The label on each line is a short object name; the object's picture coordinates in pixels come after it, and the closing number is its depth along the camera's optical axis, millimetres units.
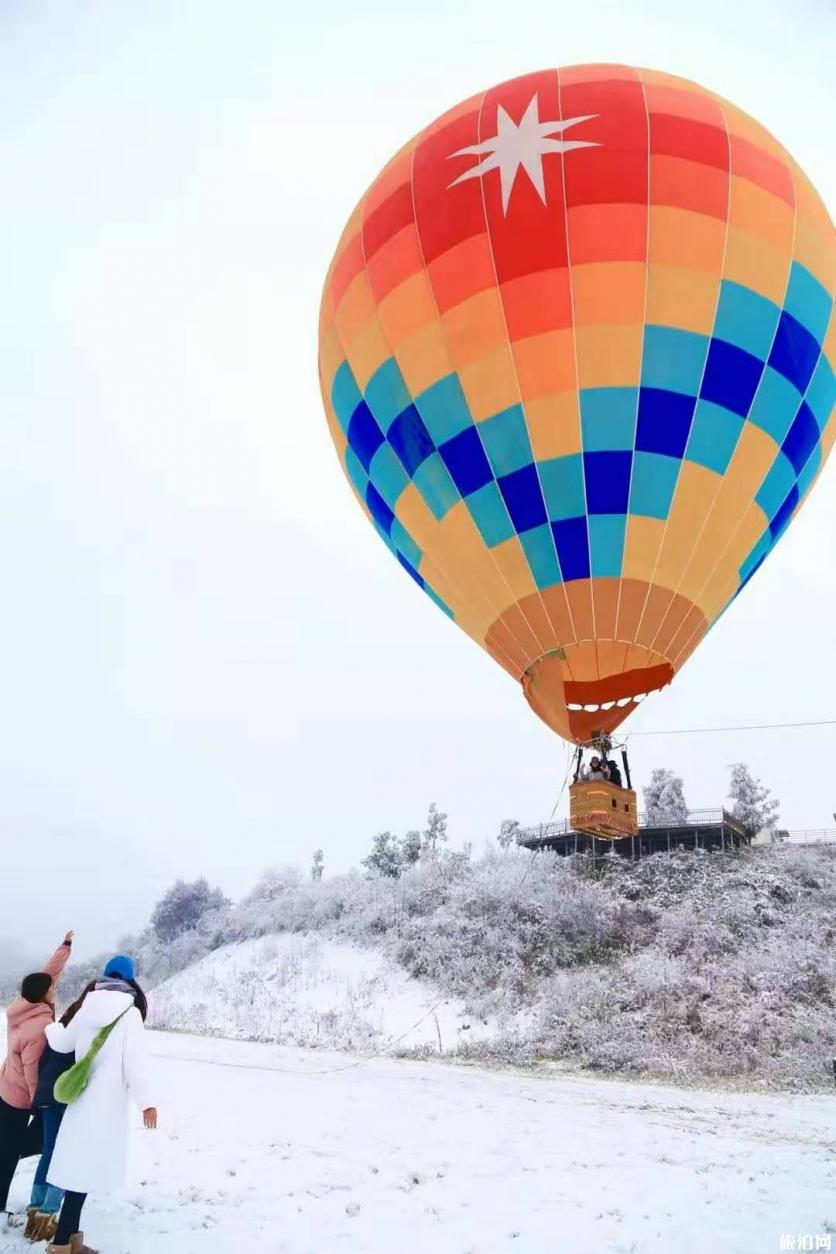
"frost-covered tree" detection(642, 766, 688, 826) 30188
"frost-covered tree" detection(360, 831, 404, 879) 30062
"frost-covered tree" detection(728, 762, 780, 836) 30953
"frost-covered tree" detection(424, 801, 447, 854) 31703
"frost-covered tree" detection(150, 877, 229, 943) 32919
